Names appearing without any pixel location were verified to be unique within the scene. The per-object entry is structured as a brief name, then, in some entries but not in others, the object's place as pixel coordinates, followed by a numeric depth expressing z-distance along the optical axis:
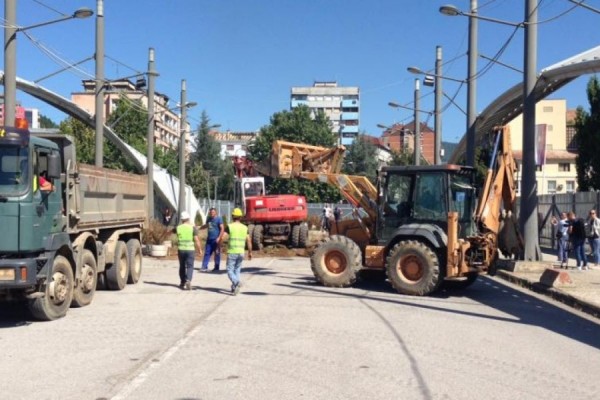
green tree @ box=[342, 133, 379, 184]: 88.38
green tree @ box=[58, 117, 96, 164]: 54.47
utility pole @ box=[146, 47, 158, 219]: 28.80
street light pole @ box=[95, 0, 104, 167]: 20.24
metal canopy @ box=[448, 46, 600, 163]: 19.66
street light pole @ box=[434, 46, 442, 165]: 30.11
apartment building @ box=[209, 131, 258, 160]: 145.98
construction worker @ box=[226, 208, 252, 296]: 13.21
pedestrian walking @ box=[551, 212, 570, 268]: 19.27
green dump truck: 9.20
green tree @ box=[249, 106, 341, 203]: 79.50
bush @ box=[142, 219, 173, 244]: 23.59
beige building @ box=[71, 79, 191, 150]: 100.25
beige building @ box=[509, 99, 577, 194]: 73.69
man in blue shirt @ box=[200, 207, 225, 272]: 18.72
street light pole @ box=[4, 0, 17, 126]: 13.01
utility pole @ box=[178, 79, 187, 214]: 34.03
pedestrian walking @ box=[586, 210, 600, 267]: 19.56
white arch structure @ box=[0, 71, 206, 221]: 32.50
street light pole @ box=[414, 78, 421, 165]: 33.94
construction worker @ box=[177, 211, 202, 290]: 13.99
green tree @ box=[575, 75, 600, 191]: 35.22
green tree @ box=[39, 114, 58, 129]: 103.88
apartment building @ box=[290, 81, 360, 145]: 139.25
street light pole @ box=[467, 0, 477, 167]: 24.25
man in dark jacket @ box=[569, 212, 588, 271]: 18.12
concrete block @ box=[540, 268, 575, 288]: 14.27
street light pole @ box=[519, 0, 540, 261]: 18.05
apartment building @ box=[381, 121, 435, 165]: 125.44
